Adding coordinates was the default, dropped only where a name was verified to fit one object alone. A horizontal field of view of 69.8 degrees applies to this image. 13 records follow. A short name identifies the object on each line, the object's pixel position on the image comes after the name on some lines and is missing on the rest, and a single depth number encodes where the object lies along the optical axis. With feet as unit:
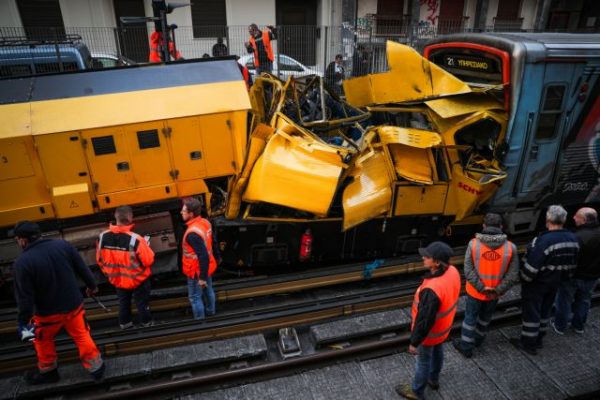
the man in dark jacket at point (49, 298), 12.10
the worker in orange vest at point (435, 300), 11.20
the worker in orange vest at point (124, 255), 14.33
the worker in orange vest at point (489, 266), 13.28
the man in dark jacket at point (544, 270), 13.75
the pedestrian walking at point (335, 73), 40.70
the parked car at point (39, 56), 31.64
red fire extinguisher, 18.42
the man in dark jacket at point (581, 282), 14.53
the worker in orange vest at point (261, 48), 34.24
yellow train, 16.02
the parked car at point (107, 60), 38.86
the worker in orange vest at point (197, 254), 15.03
